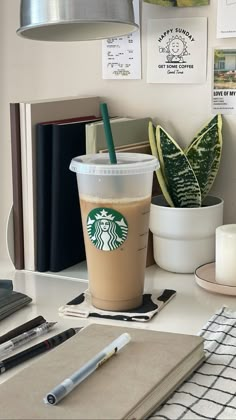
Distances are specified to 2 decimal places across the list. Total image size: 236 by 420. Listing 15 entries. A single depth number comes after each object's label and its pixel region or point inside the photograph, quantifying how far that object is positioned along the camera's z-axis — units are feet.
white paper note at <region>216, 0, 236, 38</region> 3.71
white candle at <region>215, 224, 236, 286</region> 3.36
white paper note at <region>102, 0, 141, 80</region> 4.04
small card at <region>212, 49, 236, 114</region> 3.77
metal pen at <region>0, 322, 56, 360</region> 2.68
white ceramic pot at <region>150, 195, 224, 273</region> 3.59
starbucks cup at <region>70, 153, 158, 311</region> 3.04
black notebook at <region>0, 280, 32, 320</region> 3.08
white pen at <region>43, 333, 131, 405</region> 2.15
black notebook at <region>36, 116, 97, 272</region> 3.69
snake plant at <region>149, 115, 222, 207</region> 3.63
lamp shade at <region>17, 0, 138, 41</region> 3.28
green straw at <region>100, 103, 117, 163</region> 3.10
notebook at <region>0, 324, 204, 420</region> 2.12
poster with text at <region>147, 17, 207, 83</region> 3.84
